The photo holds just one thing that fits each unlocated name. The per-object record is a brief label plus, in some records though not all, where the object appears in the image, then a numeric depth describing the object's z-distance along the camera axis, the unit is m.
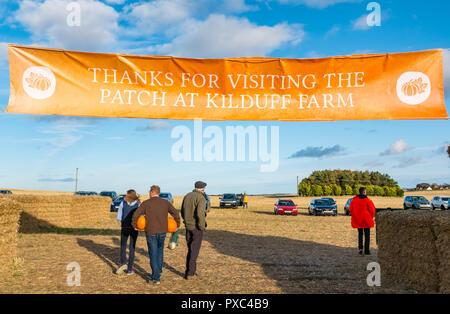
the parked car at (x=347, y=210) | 36.34
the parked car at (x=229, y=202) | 46.53
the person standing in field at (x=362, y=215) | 11.53
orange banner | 8.64
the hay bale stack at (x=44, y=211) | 18.54
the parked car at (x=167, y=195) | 39.83
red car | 35.56
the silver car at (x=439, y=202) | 38.35
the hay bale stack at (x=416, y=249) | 6.62
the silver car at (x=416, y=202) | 38.66
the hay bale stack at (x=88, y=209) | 21.58
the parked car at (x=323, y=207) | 34.31
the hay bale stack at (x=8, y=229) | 9.11
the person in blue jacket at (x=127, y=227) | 9.02
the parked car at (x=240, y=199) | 49.73
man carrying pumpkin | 8.16
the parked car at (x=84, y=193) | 42.56
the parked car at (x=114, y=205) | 36.94
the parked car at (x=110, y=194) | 45.49
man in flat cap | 8.77
